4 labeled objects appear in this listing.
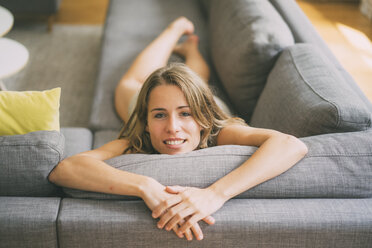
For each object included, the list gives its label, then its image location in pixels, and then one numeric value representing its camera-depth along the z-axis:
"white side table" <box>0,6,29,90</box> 2.04
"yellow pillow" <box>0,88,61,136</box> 1.13
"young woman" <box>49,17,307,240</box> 0.94
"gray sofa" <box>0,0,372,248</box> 0.91
